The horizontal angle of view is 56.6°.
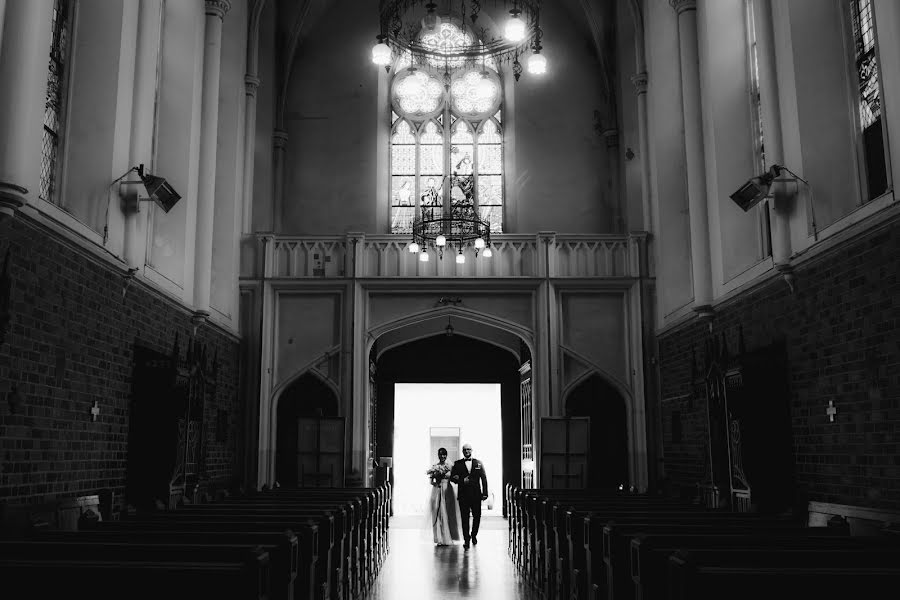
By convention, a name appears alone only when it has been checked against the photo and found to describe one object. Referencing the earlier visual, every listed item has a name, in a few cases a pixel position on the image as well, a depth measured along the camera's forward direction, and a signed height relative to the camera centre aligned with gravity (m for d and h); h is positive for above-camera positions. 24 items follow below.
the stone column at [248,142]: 16.03 +5.84
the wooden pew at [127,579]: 3.75 -0.57
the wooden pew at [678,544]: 4.80 -0.58
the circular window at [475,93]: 18.78 +7.91
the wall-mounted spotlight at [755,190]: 9.63 +3.03
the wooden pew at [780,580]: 3.72 -0.59
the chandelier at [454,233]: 13.68 +3.78
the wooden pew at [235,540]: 5.07 -0.54
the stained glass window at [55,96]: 9.19 +4.01
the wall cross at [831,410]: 8.31 +0.36
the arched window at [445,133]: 18.23 +6.96
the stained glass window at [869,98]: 8.70 +3.64
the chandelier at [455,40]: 10.44 +6.71
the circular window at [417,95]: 18.77 +7.88
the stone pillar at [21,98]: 6.98 +3.04
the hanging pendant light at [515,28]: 10.15 +5.03
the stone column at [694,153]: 12.37 +4.46
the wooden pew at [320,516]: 7.07 -0.57
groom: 12.86 -0.54
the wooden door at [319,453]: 14.87 -0.07
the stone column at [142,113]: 9.99 +4.21
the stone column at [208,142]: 13.13 +4.86
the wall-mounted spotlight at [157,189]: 10.02 +3.14
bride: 13.23 -0.95
